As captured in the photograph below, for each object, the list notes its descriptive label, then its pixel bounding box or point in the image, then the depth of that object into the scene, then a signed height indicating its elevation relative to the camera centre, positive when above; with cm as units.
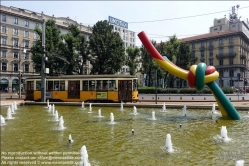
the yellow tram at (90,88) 2344 -35
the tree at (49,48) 4300 +664
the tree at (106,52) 4944 +686
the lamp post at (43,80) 2378 +44
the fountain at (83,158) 627 -193
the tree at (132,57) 5953 +697
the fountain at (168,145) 793 -200
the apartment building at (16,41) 5669 +1098
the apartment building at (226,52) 7051 +1051
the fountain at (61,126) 1162 -202
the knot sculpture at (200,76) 1325 +52
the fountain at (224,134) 934 -193
